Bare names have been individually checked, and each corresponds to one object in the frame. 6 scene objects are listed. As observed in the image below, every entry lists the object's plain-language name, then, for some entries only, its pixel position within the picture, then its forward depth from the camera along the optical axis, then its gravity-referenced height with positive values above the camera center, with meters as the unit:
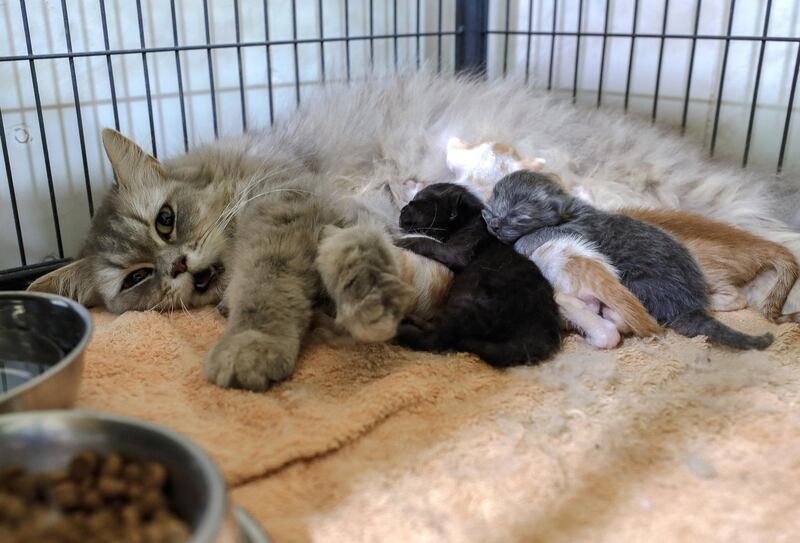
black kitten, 0.60 -0.23
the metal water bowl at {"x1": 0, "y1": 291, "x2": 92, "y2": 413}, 0.55 -0.22
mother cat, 0.57 -0.19
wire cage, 0.78 -0.11
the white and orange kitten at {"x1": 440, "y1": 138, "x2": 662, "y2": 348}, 0.62 -0.23
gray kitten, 0.63 -0.21
